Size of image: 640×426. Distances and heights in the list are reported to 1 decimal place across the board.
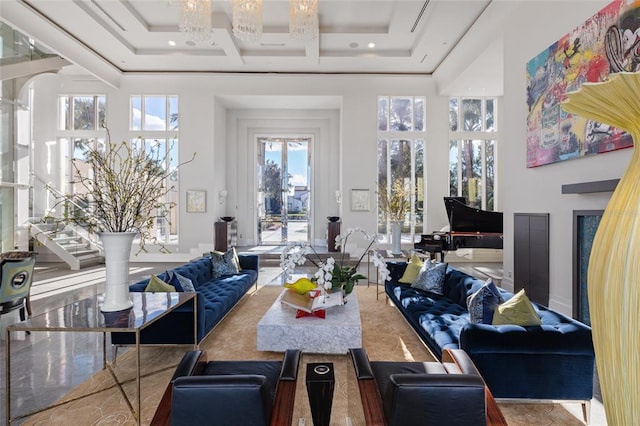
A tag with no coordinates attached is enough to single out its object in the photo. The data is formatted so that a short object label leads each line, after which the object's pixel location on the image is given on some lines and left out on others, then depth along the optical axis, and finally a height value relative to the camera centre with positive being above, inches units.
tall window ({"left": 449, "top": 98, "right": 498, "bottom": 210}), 359.3 +62.7
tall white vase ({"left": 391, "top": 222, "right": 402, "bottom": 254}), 264.7 -21.0
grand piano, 251.4 -15.1
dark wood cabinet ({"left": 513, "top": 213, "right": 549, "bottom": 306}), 178.5 -25.8
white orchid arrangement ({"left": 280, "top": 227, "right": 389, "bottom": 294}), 125.9 -24.5
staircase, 311.4 -32.4
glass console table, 79.6 -28.3
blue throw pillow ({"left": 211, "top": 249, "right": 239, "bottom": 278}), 191.5 -31.3
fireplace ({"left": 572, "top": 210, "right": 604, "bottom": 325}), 147.3 -20.2
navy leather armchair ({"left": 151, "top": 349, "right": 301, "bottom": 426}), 50.7 -29.8
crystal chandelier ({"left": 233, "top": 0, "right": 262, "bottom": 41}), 185.3 +111.5
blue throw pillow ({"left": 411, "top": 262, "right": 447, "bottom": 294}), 151.2 -31.6
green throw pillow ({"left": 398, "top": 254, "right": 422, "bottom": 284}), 167.9 -31.1
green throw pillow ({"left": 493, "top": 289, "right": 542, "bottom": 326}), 89.6 -28.6
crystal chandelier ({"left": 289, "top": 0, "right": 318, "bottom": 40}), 191.0 +114.5
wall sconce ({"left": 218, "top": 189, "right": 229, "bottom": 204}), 367.2 +18.7
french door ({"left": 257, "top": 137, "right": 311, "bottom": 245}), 414.0 +27.1
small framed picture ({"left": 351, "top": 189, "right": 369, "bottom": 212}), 350.0 +12.1
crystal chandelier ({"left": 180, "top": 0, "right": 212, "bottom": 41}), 186.4 +112.7
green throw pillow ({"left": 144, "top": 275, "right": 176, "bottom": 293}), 121.7 -27.7
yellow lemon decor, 134.6 -30.8
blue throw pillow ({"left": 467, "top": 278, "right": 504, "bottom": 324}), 100.0 -29.0
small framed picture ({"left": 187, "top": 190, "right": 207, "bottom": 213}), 349.7 +12.7
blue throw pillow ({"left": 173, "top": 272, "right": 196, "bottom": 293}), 132.9 -29.7
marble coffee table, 115.0 -44.0
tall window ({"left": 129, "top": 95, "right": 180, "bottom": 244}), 358.6 +95.8
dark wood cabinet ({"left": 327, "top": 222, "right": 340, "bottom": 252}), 348.8 -22.3
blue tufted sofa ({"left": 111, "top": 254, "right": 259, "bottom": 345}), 118.0 -39.4
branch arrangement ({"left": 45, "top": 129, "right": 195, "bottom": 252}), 92.4 +3.0
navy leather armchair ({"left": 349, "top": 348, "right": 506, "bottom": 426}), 50.6 -29.4
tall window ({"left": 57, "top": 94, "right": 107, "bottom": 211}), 361.7 +97.1
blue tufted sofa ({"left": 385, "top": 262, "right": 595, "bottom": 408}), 82.4 -37.6
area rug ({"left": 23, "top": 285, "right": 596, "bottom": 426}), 86.3 -54.4
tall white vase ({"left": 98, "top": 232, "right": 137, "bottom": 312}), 92.3 -16.1
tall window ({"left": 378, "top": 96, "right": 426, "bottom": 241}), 359.9 +67.0
